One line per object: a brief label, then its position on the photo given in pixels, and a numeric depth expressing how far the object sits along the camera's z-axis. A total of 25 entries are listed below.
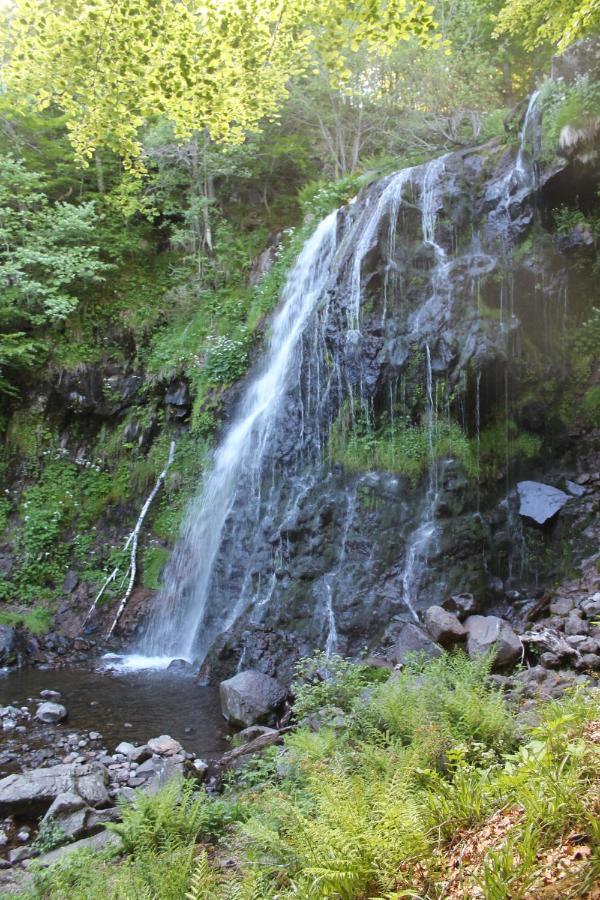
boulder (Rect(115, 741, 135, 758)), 6.94
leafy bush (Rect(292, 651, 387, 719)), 6.11
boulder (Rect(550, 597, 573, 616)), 7.74
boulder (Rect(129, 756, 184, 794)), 5.82
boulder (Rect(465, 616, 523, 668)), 6.64
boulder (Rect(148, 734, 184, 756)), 6.84
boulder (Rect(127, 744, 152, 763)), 6.71
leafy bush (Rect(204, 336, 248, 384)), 13.31
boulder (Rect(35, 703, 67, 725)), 8.02
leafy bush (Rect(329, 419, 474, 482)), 9.63
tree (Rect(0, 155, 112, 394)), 13.62
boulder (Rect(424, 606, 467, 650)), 7.44
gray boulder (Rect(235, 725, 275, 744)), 7.00
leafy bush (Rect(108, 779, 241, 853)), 4.29
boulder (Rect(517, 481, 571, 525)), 9.20
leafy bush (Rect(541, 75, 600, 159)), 9.45
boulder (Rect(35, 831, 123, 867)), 4.45
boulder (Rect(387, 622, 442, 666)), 7.36
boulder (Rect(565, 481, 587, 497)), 9.35
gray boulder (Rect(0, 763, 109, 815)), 5.68
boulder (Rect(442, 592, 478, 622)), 8.20
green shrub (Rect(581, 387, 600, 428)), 9.77
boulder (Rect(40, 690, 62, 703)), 8.90
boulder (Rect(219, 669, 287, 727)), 7.50
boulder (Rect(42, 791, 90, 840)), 5.12
